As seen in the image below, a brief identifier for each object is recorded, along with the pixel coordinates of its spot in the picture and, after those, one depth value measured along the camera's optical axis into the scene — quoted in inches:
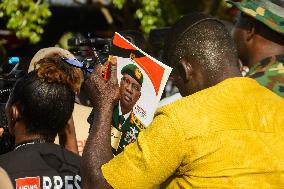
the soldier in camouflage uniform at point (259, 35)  209.8
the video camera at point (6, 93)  209.8
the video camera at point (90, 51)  182.5
